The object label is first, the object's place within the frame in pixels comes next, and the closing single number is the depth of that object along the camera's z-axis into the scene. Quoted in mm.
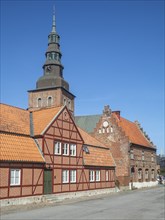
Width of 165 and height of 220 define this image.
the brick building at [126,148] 48094
